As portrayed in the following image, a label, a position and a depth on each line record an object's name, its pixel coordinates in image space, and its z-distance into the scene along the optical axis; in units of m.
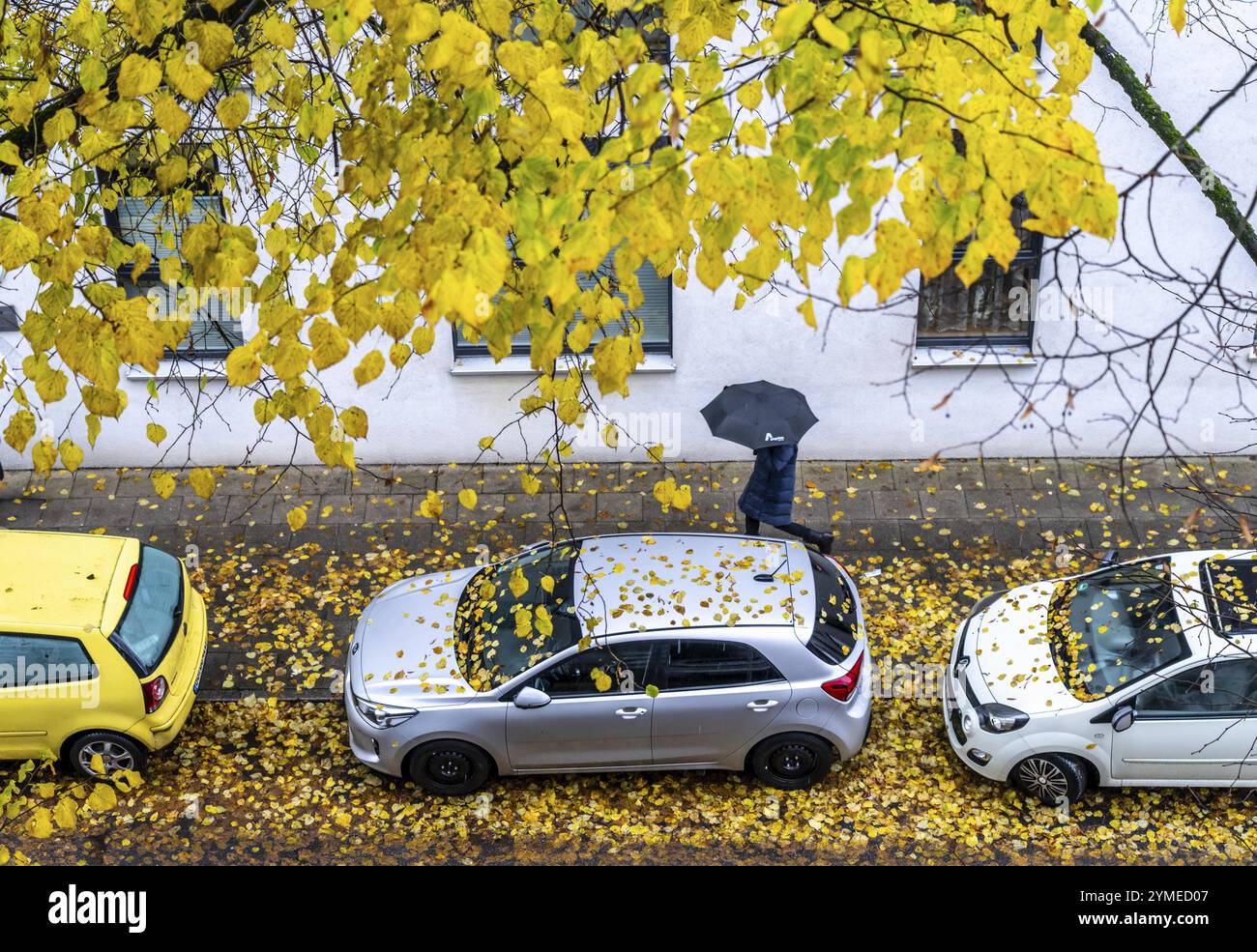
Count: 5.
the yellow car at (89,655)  7.86
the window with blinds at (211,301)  10.74
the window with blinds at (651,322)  11.11
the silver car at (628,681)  7.87
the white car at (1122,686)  7.62
